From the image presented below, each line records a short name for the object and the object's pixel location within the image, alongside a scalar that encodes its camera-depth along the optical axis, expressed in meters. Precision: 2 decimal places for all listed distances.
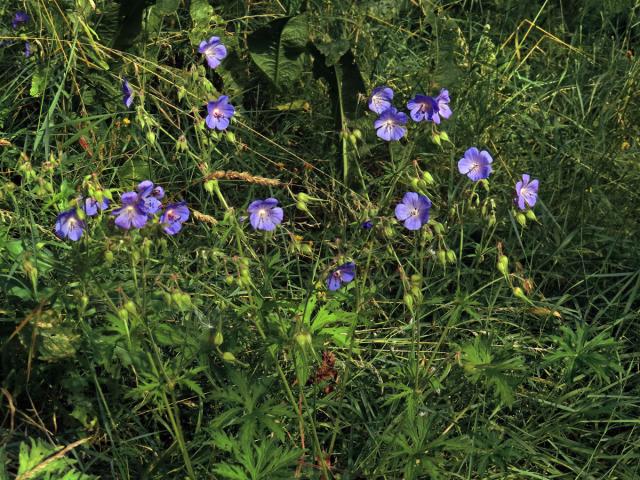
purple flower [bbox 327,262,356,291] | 2.14
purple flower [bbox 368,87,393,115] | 2.61
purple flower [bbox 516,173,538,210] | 2.23
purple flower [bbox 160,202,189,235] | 2.18
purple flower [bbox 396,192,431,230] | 2.13
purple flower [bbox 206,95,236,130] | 2.39
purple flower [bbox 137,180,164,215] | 2.04
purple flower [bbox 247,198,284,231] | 2.11
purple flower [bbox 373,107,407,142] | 2.44
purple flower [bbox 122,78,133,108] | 2.51
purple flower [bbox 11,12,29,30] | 3.25
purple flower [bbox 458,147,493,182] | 2.23
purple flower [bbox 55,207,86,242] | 2.06
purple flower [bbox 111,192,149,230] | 1.99
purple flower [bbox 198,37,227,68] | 3.00
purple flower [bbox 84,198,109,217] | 2.10
